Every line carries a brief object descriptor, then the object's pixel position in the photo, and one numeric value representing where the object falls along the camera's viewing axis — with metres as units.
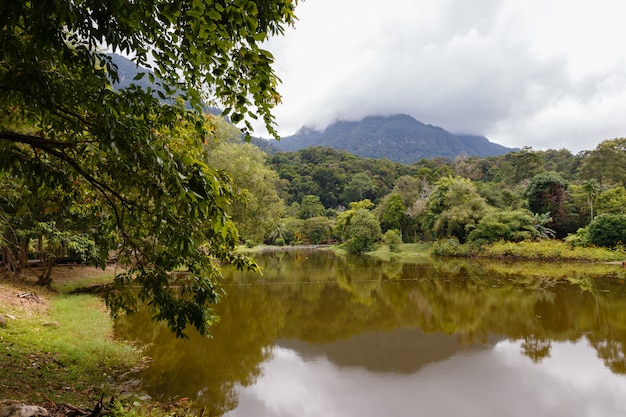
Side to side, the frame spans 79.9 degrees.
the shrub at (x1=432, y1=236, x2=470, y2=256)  31.97
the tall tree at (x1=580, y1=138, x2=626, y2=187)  39.31
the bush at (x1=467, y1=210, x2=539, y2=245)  29.69
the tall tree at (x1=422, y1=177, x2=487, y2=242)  32.75
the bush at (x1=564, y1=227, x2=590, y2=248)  27.02
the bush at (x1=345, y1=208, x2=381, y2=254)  39.59
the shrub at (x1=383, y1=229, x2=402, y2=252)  39.53
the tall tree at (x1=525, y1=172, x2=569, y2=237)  32.03
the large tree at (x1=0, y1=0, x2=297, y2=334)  2.35
